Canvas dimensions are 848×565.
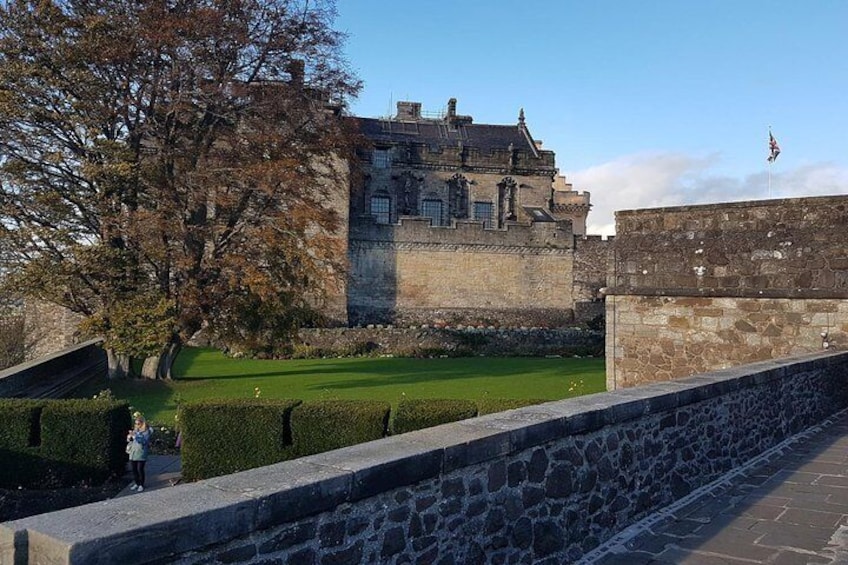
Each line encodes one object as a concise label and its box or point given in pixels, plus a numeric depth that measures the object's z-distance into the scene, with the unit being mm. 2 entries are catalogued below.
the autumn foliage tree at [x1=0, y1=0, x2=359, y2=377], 18641
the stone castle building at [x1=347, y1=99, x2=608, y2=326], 38281
